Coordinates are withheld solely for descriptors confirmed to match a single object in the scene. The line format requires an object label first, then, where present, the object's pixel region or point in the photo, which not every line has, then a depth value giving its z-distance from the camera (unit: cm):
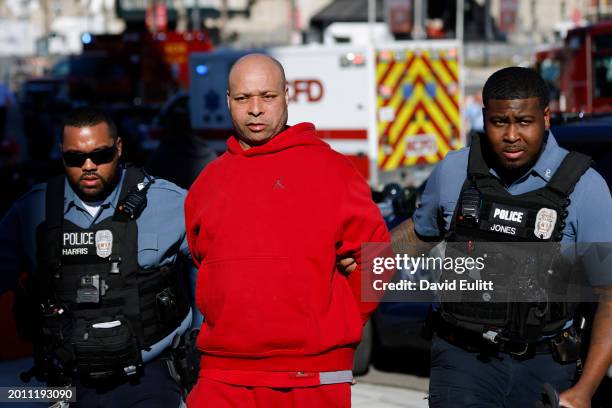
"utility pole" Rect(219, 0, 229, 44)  6315
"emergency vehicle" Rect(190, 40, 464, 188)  1305
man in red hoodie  325
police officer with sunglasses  394
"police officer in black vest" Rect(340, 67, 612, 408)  354
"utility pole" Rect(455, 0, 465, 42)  4402
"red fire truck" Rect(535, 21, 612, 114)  1647
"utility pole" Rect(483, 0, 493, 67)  5375
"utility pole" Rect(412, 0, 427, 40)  4495
